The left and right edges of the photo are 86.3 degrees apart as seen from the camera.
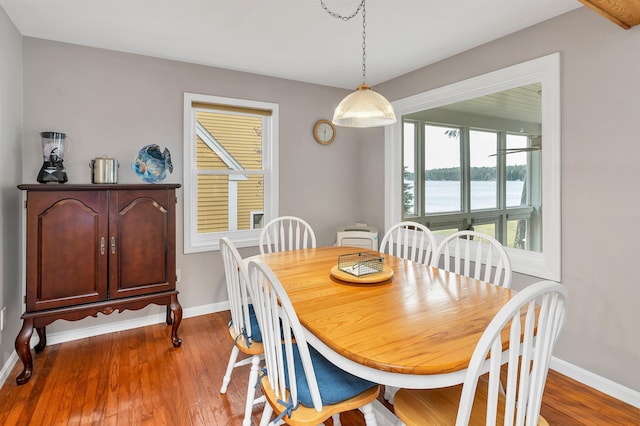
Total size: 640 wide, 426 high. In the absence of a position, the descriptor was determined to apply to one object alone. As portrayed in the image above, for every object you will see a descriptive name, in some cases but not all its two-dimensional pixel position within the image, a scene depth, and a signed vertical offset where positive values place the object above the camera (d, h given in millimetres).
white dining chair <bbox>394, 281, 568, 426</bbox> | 919 -456
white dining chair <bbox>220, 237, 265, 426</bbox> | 1734 -602
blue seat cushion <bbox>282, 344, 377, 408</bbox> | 1272 -666
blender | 2461 +410
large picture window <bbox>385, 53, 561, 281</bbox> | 2412 +492
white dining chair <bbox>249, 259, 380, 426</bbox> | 1198 -658
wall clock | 3910 +959
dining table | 1073 -420
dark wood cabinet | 2273 -282
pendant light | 1892 +603
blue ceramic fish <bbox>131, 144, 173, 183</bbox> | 2840 +417
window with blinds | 3308 +463
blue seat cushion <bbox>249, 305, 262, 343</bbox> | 1780 -621
